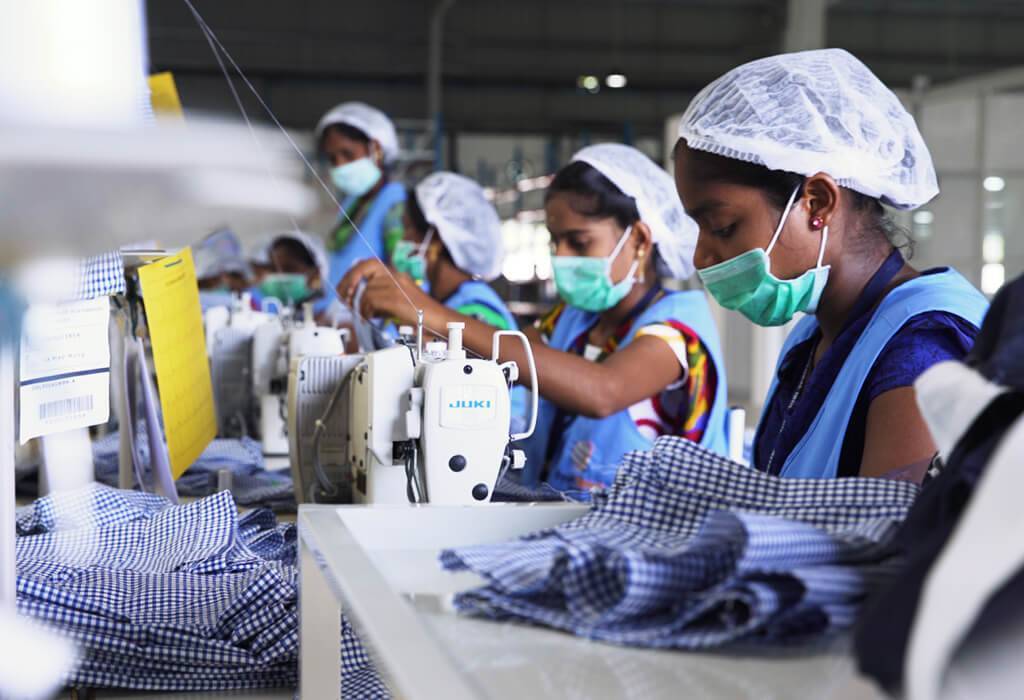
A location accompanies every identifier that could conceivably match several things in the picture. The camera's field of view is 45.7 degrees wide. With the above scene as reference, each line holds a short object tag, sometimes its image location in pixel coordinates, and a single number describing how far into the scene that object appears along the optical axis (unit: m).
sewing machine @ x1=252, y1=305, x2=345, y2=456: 2.82
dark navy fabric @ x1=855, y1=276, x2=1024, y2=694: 0.55
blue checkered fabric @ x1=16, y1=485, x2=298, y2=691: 1.33
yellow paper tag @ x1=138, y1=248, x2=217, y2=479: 2.13
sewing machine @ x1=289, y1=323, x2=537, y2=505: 1.76
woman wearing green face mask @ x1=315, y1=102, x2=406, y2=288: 4.74
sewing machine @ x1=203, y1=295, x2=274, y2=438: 3.34
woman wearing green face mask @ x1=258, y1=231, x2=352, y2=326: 5.86
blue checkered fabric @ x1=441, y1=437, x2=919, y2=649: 0.72
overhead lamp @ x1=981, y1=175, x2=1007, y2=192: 7.85
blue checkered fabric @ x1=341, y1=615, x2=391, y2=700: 1.35
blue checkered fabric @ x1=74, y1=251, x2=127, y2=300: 1.71
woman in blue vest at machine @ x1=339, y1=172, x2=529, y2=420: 4.01
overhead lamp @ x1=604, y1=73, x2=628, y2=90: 9.91
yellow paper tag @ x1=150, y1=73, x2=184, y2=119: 2.61
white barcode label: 1.60
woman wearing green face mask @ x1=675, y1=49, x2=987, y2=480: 1.62
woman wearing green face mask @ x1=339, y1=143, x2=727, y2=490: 2.46
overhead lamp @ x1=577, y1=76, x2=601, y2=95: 10.41
